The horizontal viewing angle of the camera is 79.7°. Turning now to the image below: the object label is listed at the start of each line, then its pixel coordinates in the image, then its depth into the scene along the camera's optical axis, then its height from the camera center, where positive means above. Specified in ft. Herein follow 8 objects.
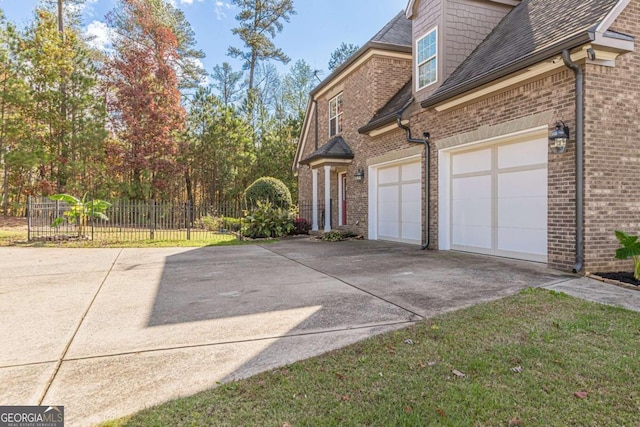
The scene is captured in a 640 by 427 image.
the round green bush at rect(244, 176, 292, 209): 53.36 +2.03
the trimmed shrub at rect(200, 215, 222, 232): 58.72 -2.27
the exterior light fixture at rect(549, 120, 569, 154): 20.74 +3.82
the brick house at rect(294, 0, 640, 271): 20.42 +5.25
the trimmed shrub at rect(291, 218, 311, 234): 51.42 -2.45
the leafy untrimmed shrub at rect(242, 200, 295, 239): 45.91 -1.71
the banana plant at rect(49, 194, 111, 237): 42.47 -0.14
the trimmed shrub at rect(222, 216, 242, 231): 55.52 -2.23
